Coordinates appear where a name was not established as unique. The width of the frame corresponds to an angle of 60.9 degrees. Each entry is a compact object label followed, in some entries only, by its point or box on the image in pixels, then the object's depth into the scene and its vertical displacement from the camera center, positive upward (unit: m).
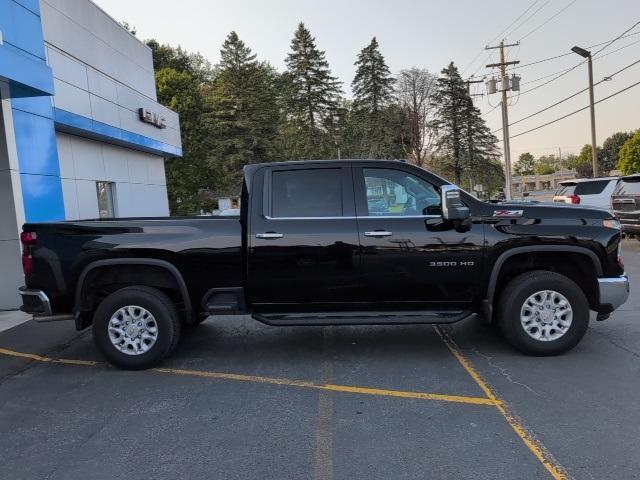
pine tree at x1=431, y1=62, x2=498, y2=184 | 60.50 +7.64
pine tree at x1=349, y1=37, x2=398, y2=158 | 61.44 +12.18
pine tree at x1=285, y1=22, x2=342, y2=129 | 60.66 +14.08
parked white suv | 15.53 -0.07
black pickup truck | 5.35 -0.53
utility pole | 32.44 +3.96
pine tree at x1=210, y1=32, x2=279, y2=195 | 53.34 +10.01
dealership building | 9.15 +2.43
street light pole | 27.22 +5.40
